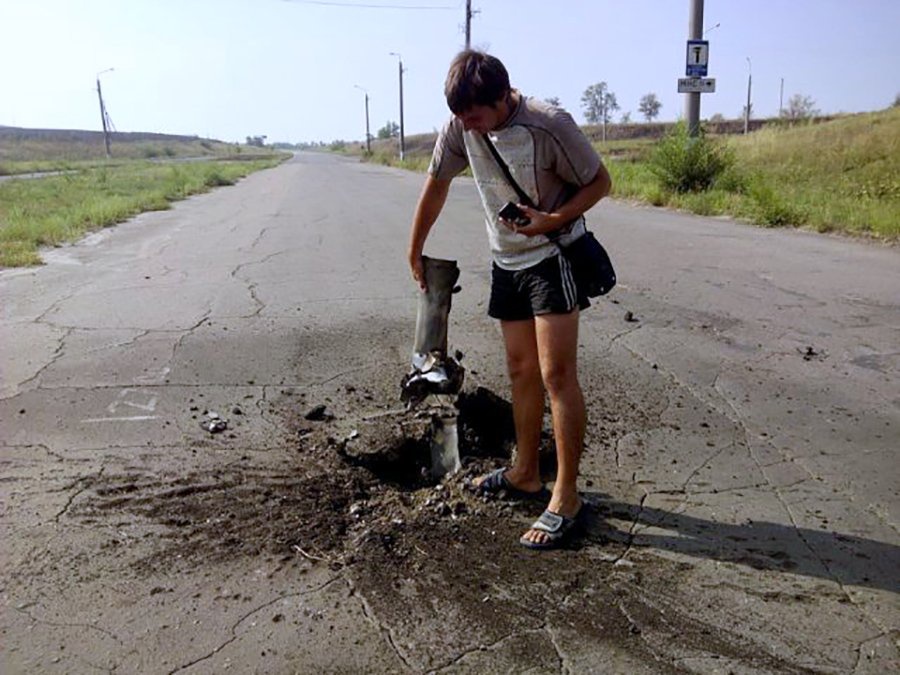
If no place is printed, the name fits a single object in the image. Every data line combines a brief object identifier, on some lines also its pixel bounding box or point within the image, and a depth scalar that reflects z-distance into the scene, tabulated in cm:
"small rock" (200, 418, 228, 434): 423
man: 280
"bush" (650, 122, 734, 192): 1672
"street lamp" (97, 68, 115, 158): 7438
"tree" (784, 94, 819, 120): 6844
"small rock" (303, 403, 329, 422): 440
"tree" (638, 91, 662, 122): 10494
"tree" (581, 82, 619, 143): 9875
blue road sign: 1636
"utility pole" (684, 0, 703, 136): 1642
